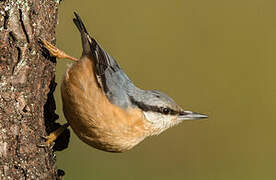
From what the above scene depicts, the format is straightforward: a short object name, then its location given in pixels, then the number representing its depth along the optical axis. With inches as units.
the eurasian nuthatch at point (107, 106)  260.8
